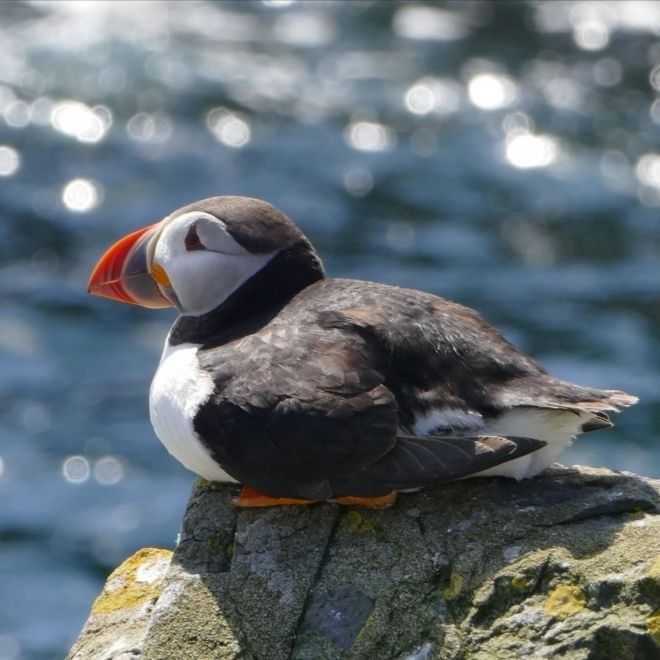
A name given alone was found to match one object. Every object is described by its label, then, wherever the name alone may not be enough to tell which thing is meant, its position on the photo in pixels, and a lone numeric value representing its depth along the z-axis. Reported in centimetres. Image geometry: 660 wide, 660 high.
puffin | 1096
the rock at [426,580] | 1042
